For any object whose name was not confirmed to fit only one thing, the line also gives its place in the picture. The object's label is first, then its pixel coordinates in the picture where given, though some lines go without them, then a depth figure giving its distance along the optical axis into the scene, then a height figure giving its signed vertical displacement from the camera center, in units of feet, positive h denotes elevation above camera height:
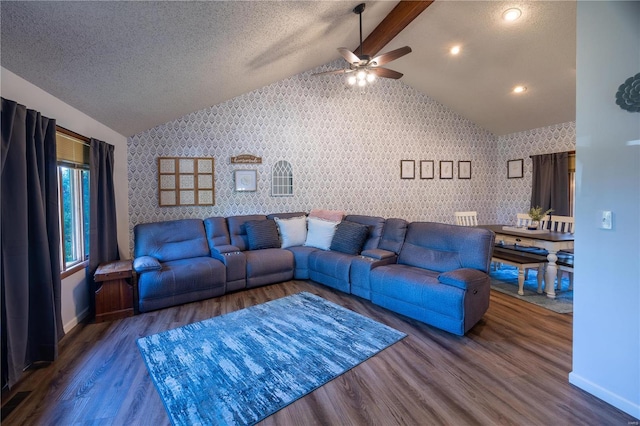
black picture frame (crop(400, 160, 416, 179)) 20.25 +2.33
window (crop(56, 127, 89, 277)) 9.49 +0.32
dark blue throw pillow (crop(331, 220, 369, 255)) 13.70 -1.64
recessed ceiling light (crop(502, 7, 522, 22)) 11.64 +7.55
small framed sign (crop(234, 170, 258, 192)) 16.33 +1.39
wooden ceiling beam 11.74 +8.00
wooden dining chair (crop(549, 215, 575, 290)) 11.93 -2.50
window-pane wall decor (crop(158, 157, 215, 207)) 15.05 +1.28
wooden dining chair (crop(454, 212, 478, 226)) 18.16 -1.03
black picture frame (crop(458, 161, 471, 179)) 21.68 +2.42
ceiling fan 11.08 +5.53
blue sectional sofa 9.44 -2.39
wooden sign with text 16.26 +2.55
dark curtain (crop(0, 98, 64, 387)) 6.22 -0.79
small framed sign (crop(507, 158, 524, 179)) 20.72 +2.34
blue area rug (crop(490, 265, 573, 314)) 11.12 -3.93
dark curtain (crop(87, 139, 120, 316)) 10.61 -0.16
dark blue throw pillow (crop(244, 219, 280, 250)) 14.92 -1.55
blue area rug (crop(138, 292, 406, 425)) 6.01 -4.03
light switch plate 5.97 -0.42
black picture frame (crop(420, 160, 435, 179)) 20.72 +2.36
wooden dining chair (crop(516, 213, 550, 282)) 14.78 -1.14
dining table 11.57 -1.70
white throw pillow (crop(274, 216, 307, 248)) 15.75 -1.46
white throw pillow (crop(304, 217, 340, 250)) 15.16 -1.53
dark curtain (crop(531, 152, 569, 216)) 17.76 +1.13
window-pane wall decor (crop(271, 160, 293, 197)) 17.17 +1.44
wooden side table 10.09 -3.01
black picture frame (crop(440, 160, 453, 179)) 21.25 +2.40
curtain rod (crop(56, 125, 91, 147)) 8.81 +2.36
